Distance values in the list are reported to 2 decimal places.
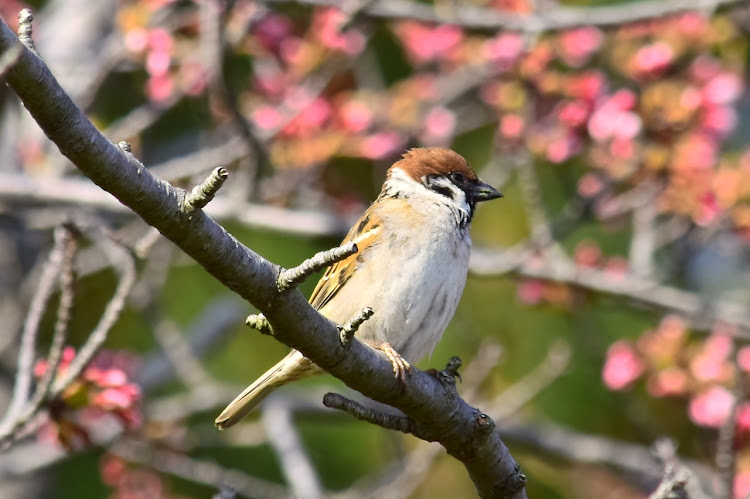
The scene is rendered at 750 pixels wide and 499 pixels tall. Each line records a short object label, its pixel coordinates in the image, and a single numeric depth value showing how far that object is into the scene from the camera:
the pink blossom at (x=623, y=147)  8.10
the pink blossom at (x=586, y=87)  8.28
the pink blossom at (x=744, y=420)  7.53
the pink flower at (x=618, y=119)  8.03
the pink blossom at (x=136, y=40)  8.21
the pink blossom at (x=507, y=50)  8.71
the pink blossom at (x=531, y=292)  9.04
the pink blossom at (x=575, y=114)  8.27
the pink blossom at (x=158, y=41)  8.37
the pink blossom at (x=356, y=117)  9.12
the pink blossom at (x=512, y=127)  8.56
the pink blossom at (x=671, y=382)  8.05
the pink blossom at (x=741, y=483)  7.54
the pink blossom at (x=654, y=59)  8.44
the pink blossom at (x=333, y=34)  9.05
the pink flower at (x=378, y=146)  8.99
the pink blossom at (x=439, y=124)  9.65
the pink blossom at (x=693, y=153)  8.23
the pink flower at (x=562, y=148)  8.28
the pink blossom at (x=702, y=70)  8.56
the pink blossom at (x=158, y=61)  8.38
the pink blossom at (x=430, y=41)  10.37
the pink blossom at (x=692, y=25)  8.74
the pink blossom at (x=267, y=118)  9.12
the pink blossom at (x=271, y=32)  9.06
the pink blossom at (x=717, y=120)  8.28
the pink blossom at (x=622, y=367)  8.20
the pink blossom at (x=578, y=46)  9.37
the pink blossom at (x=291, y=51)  9.24
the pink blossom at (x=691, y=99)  8.12
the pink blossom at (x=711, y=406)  7.69
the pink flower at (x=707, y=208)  8.45
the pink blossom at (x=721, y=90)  8.34
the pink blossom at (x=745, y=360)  7.86
